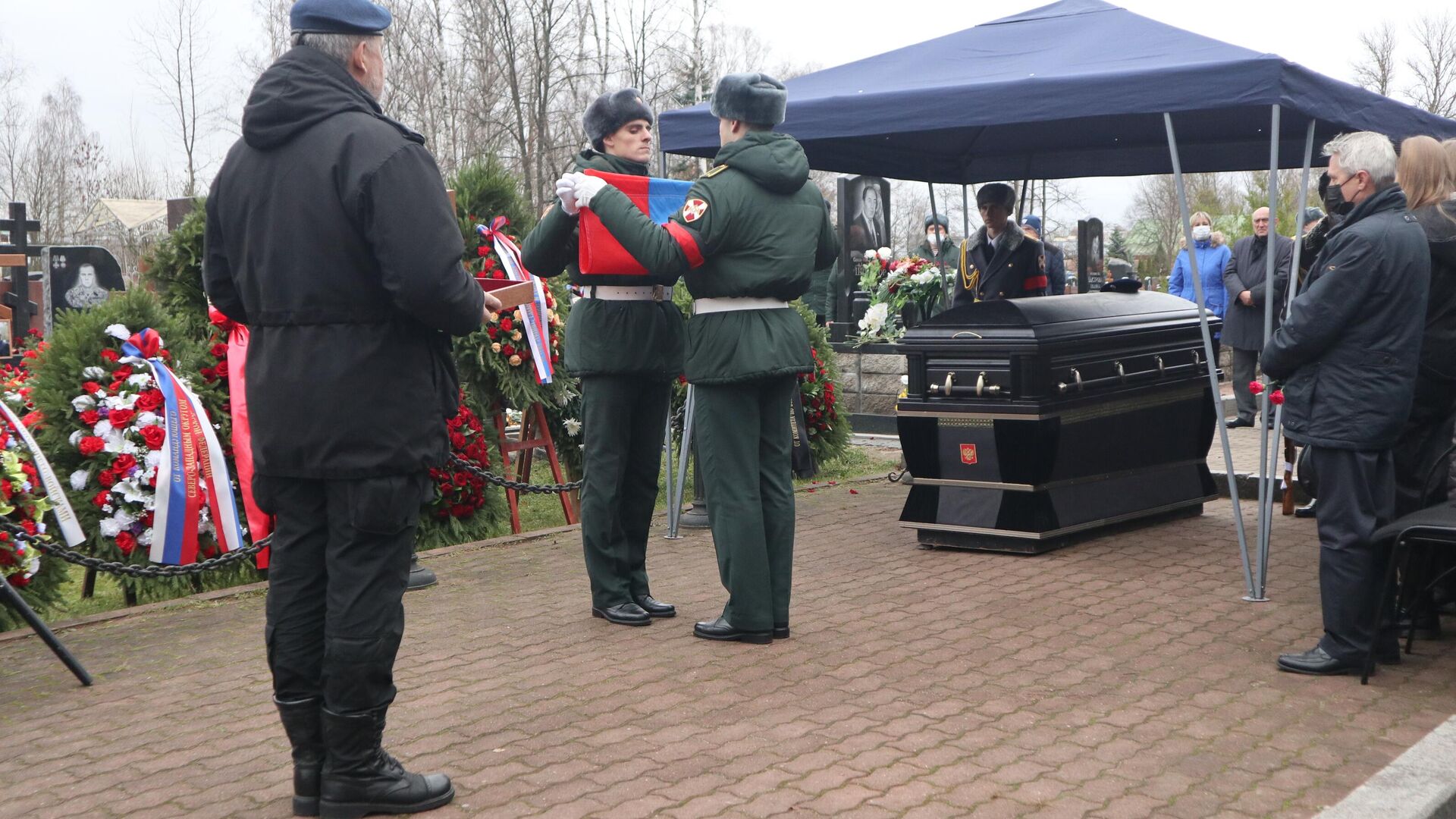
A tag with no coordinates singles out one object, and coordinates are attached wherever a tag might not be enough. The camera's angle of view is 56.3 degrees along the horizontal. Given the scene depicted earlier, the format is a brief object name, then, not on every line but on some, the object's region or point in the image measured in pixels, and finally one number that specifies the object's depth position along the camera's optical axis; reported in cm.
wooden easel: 818
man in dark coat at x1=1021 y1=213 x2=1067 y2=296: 1126
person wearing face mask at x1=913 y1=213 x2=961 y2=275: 1044
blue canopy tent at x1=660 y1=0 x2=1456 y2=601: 601
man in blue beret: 341
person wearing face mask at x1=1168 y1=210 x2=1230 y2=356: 1402
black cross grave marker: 1630
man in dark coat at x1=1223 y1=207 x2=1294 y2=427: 1223
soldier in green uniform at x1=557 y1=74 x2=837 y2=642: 507
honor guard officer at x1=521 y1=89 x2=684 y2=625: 546
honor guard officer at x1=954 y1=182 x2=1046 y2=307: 884
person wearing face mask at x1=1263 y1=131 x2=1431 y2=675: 491
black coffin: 704
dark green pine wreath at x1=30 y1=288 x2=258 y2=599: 634
